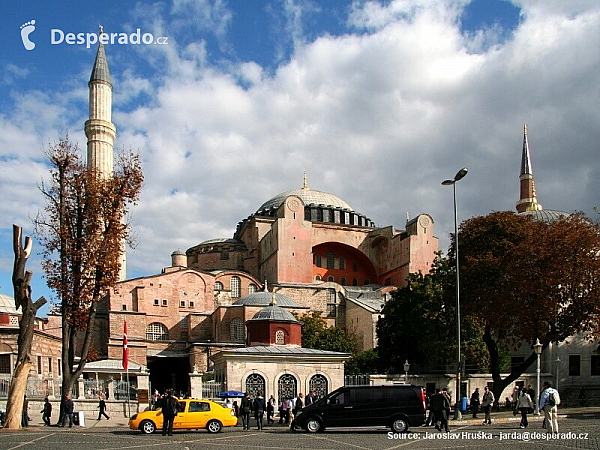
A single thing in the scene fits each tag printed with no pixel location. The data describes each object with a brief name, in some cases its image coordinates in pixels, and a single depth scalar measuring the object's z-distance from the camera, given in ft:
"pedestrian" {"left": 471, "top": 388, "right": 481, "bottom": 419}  85.69
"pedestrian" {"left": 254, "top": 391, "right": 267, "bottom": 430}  75.96
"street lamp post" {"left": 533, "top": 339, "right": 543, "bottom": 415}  83.74
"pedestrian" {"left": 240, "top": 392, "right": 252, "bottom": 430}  74.13
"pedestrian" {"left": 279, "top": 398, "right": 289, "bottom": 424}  83.03
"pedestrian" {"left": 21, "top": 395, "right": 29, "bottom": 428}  71.76
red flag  101.53
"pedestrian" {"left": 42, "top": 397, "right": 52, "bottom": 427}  78.18
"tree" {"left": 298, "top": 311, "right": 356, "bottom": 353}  161.68
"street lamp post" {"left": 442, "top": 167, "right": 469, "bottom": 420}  77.56
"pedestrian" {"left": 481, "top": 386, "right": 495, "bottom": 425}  74.74
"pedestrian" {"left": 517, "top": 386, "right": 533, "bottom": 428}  65.71
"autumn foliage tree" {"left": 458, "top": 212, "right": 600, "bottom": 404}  98.68
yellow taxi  67.26
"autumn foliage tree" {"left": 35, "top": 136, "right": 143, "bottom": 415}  81.30
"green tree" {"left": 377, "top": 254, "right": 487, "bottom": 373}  129.59
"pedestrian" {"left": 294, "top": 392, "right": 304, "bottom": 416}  87.78
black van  65.21
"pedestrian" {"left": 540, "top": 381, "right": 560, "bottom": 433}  56.65
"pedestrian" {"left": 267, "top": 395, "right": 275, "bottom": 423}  87.82
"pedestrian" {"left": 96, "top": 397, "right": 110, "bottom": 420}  86.79
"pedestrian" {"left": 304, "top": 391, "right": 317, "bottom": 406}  92.01
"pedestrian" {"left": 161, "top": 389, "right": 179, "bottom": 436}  63.52
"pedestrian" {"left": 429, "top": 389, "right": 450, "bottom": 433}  61.93
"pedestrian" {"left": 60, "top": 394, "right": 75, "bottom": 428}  74.08
